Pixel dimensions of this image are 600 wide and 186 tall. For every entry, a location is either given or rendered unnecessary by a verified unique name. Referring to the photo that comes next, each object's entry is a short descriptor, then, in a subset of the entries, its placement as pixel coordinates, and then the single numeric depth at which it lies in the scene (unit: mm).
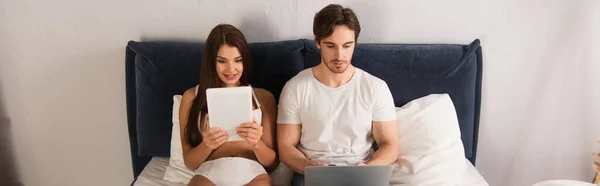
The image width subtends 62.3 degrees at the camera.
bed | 1789
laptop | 1435
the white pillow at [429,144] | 1633
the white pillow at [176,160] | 1726
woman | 1545
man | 1595
